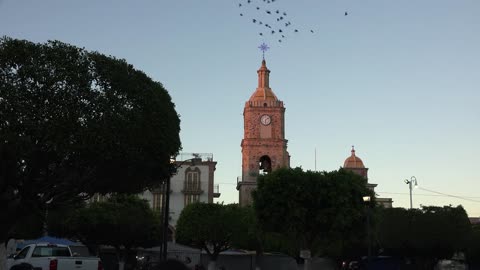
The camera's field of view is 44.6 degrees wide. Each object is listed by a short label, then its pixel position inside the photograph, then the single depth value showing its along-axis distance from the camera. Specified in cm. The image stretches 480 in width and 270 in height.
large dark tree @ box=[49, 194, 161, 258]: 4316
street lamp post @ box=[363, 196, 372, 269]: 2929
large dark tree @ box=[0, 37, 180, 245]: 2223
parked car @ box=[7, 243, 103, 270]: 2129
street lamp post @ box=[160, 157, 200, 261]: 2798
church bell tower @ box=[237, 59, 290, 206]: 7812
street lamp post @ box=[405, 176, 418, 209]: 6217
